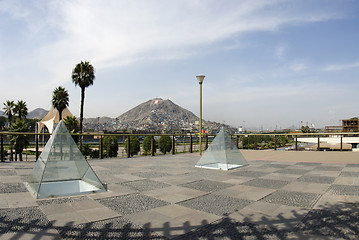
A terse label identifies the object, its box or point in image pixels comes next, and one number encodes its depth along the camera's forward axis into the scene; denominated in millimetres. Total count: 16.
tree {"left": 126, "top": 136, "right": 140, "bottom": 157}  25906
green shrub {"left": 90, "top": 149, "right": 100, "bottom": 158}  26670
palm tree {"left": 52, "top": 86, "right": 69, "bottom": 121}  36250
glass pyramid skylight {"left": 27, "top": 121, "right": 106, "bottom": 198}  4383
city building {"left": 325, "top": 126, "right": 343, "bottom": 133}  94938
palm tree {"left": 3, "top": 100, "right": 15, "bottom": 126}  45900
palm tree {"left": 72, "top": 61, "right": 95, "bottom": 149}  33000
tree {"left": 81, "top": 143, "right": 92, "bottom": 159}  25011
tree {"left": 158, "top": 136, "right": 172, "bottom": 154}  20156
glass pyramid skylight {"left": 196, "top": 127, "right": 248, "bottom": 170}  7508
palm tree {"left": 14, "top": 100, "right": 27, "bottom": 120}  45312
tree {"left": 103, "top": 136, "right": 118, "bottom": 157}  23670
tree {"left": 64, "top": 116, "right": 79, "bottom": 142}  29700
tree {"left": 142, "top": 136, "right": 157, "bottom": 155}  21250
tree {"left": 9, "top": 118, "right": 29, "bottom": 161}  24591
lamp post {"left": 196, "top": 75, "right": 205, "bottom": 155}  11906
